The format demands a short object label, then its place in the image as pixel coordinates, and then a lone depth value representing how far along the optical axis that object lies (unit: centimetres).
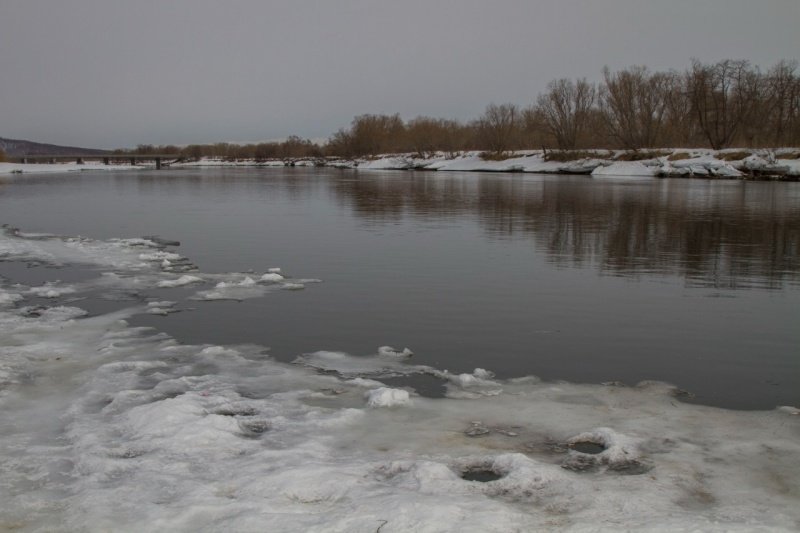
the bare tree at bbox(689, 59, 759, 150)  8288
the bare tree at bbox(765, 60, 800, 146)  7888
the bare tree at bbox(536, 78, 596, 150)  9362
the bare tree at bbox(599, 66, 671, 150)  8300
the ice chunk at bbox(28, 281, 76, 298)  1149
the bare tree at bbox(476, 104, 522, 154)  11294
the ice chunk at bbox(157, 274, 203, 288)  1248
